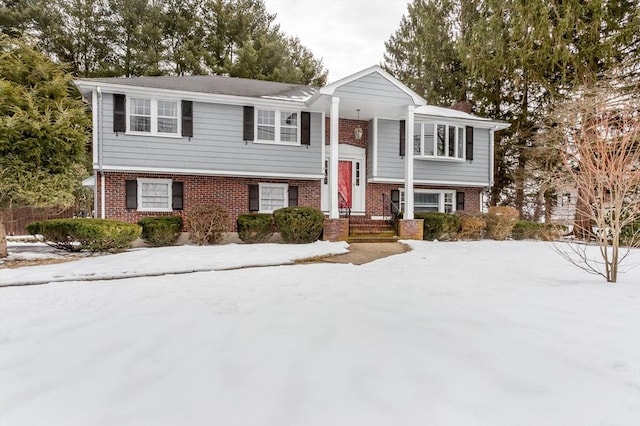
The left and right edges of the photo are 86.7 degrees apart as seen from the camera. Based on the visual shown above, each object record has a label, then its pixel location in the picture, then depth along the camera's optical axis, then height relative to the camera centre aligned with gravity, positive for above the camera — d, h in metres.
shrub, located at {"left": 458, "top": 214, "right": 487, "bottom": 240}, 12.06 -0.56
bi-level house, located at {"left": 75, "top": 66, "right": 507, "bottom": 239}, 10.95 +2.24
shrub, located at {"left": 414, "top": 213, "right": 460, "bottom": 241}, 11.96 -0.57
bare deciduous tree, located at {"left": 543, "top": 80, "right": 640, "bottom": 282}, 5.00 +0.54
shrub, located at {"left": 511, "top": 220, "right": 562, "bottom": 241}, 13.29 -0.76
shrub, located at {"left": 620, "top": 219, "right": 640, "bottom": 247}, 11.16 -0.69
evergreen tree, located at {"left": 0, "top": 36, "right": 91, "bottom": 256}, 7.10 +1.63
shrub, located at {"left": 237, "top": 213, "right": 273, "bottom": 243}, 10.30 -0.57
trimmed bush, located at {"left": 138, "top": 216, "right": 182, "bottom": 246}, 9.80 -0.66
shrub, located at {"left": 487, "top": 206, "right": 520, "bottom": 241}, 12.55 -0.40
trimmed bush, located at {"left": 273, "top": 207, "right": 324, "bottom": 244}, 10.03 -0.44
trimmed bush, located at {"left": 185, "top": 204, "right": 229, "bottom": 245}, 9.88 -0.42
